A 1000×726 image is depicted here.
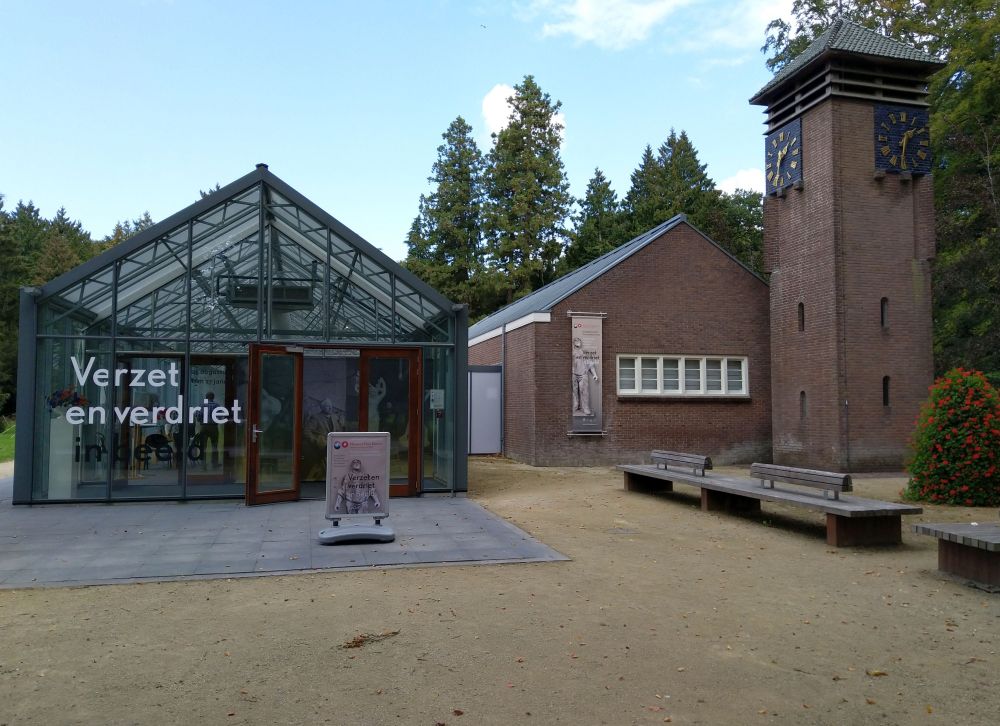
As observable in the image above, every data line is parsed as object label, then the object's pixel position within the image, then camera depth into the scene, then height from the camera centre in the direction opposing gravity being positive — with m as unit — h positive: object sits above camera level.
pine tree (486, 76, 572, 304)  44.09 +11.36
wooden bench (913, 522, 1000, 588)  7.06 -1.31
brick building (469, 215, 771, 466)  19.98 +1.12
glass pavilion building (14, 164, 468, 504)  12.53 +0.66
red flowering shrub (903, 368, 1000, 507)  12.56 -0.65
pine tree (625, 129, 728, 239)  44.68 +13.77
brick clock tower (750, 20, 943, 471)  18.67 +3.66
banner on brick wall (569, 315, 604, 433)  19.98 +0.64
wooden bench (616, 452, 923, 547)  9.08 -1.17
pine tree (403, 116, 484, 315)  46.00 +10.40
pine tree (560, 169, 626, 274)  45.31 +9.40
